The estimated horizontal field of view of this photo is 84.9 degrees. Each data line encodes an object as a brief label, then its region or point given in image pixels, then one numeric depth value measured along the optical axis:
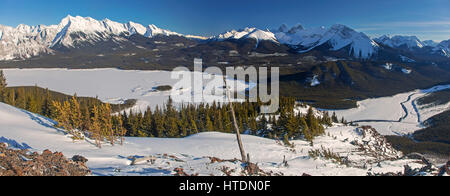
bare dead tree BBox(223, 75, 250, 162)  14.52
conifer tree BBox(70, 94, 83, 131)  23.68
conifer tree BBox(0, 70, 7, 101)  59.87
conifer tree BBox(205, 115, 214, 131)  50.56
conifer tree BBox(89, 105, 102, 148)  21.02
